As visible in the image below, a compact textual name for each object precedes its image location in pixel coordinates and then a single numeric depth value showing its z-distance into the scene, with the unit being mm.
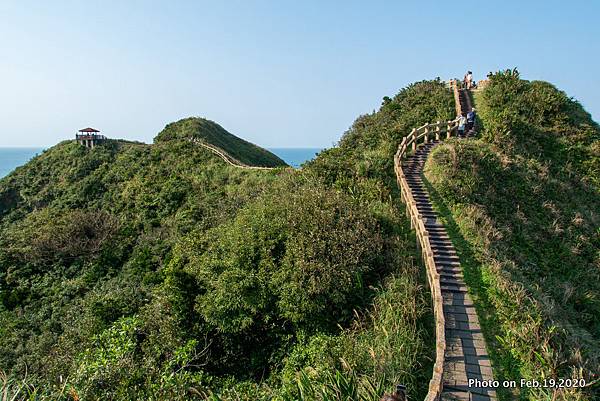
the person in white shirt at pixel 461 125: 25094
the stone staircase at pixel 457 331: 9547
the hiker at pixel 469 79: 34969
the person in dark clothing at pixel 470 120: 25797
